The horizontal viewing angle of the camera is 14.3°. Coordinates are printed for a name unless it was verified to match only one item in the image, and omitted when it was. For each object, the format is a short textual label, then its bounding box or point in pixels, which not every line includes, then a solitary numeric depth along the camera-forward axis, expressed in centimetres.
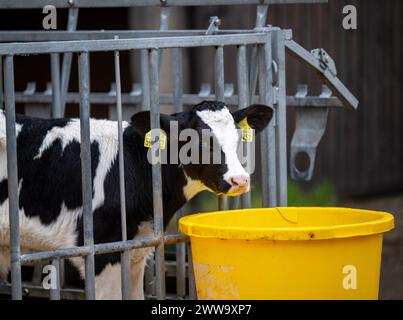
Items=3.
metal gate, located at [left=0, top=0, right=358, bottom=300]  650
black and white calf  794
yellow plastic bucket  639
